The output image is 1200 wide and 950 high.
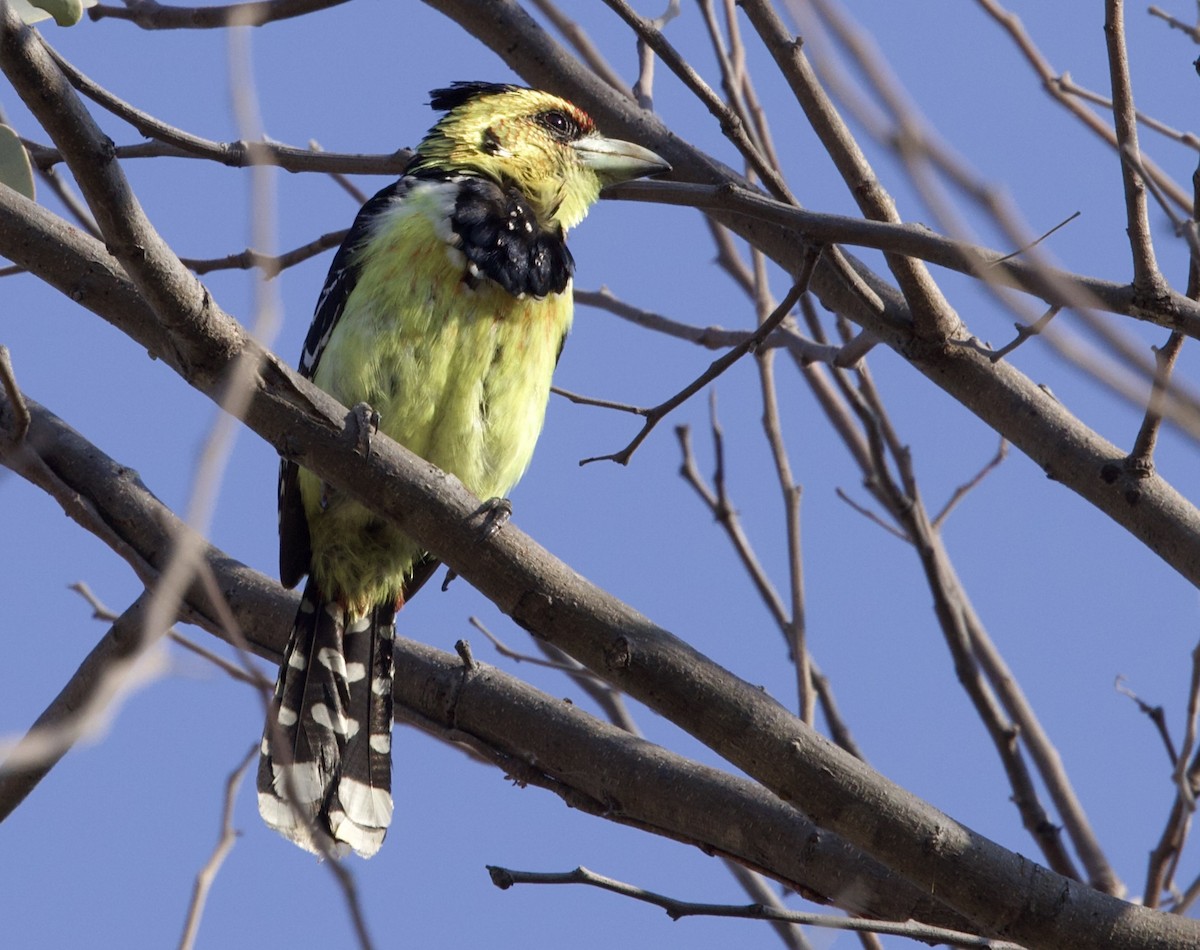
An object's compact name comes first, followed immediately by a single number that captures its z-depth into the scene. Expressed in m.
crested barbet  6.47
